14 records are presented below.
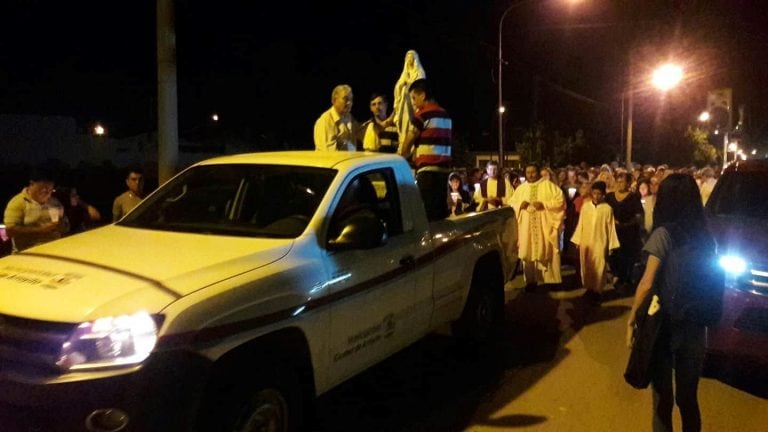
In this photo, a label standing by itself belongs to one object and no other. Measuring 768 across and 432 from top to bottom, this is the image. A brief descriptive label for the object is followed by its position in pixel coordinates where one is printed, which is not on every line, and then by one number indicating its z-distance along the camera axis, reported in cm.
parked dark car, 580
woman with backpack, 429
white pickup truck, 343
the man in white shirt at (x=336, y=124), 753
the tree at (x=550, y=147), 3553
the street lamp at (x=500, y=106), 2270
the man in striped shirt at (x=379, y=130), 802
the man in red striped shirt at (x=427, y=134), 716
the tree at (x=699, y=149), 4062
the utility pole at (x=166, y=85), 783
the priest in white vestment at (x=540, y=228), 1062
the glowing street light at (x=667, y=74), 3036
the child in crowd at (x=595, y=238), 1012
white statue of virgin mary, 785
